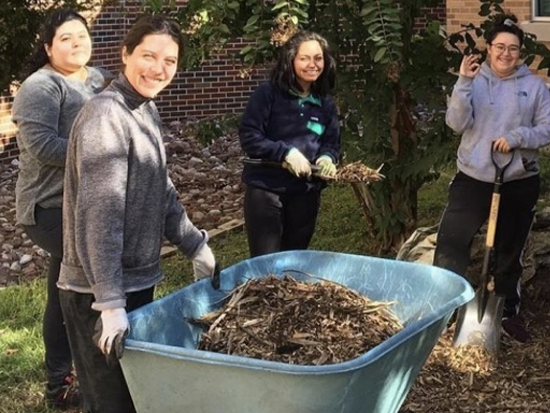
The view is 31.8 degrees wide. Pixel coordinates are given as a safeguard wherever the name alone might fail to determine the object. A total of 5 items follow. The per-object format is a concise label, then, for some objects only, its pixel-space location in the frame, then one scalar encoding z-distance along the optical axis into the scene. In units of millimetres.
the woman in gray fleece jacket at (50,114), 3973
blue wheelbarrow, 2725
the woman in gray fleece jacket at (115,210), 2969
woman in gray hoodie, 4801
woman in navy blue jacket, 4680
